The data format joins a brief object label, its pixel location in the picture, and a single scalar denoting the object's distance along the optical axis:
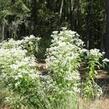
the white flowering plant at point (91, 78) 5.74
